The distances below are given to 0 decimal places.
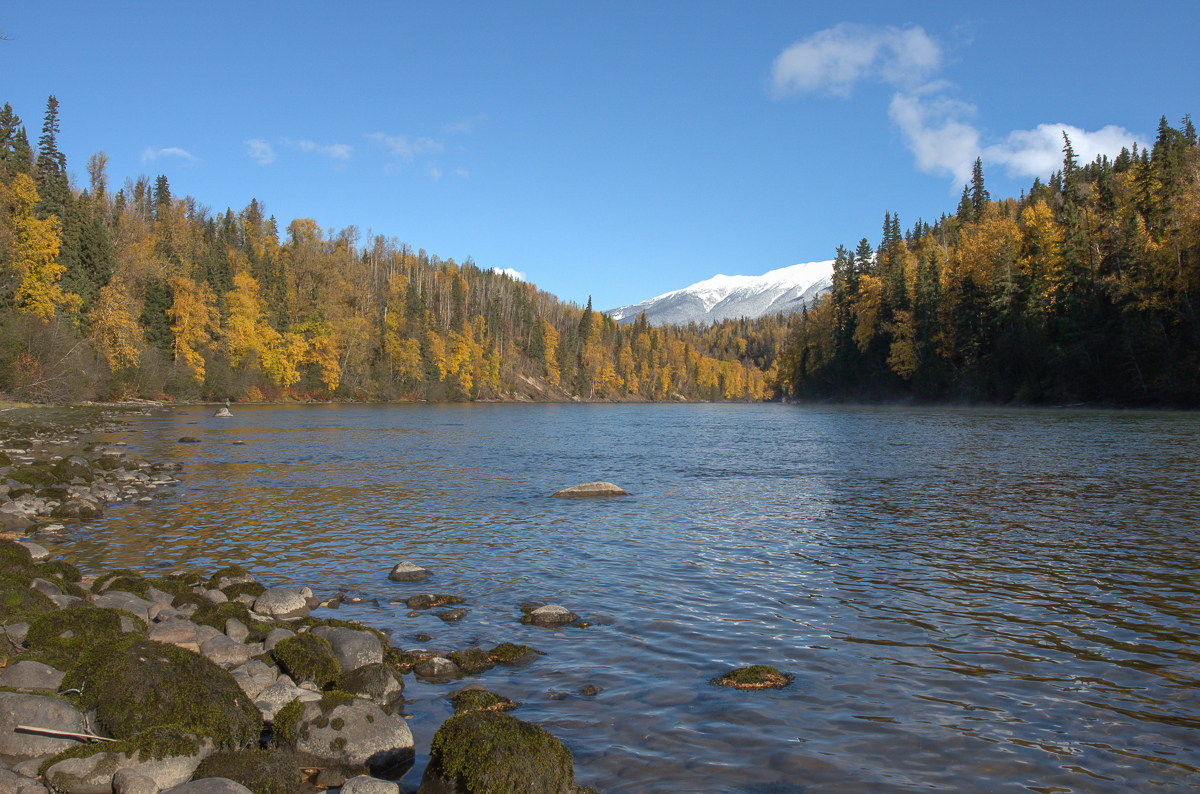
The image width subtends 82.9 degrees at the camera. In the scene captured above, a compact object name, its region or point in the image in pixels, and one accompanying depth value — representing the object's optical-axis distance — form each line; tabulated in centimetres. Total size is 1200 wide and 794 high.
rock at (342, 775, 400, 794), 488
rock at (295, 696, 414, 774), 562
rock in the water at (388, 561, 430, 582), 1148
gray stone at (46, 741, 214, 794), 466
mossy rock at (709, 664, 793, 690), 708
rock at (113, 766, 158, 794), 462
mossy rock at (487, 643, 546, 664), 795
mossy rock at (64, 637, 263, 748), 538
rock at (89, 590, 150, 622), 833
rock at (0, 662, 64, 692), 584
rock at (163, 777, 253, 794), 442
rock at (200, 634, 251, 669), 725
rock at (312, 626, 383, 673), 758
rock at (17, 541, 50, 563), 1143
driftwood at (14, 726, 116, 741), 514
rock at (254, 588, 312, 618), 945
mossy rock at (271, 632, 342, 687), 701
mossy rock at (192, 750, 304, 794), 481
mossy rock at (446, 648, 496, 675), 772
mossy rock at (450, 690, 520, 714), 655
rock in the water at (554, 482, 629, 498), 1980
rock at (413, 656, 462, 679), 758
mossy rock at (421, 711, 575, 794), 476
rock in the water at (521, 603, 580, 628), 925
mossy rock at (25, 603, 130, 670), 639
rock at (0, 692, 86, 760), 507
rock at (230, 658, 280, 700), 662
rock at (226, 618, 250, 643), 801
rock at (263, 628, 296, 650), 767
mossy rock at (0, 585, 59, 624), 723
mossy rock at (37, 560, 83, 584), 949
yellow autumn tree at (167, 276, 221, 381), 6688
